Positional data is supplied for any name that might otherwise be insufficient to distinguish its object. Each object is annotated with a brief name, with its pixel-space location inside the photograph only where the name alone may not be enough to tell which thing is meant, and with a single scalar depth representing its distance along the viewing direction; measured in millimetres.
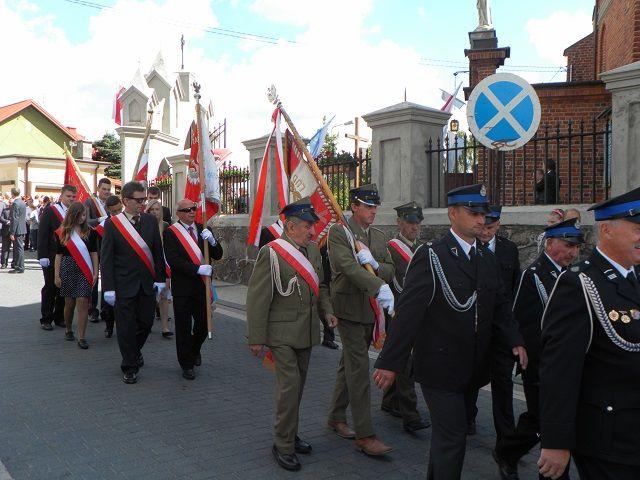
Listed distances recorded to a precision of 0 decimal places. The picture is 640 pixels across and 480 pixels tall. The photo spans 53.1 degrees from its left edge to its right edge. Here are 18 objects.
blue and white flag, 9719
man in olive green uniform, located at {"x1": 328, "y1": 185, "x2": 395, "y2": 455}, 4555
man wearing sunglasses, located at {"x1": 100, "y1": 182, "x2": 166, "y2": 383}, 6480
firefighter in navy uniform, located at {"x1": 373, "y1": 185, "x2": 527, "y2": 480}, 3357
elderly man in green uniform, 4367
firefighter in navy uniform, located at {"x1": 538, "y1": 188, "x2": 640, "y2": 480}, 2426
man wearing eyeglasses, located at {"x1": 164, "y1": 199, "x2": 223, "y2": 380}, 6645
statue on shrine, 15262
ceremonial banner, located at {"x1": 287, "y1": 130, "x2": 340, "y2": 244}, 6301
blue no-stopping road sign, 6457
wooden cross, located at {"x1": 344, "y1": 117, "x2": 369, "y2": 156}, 17341
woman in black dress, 7957
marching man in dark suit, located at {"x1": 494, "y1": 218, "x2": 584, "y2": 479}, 4109
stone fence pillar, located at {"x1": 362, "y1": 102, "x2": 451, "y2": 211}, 9688
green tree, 53719
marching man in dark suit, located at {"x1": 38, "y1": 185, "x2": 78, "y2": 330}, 9000
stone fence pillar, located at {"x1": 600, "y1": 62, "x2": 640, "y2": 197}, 7062
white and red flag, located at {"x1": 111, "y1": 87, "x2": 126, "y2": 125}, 14250
